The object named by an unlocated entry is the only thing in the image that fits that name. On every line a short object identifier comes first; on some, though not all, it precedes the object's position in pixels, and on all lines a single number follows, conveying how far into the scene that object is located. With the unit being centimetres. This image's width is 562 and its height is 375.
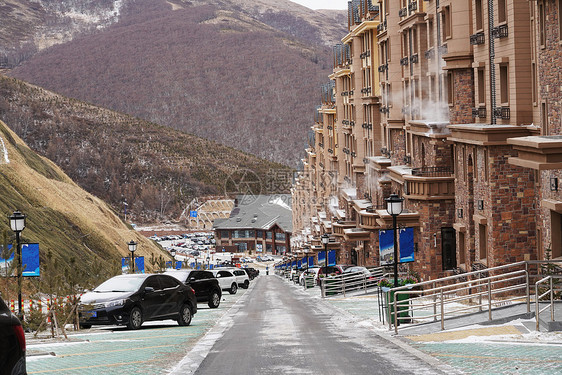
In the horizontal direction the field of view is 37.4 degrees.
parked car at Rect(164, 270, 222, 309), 3077
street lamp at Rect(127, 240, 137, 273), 3937
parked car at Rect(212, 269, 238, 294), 4847
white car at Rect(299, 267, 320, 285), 5263
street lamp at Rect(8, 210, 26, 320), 2300
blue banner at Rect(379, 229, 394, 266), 3045
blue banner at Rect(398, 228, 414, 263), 2978
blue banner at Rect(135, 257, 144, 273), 4643
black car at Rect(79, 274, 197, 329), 2047
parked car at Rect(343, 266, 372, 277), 3931
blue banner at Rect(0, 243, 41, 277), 2688
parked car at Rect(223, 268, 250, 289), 5967
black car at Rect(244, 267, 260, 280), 8469
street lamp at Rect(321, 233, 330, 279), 5066
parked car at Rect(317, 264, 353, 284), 4513
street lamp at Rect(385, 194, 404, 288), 2225
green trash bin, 1897
